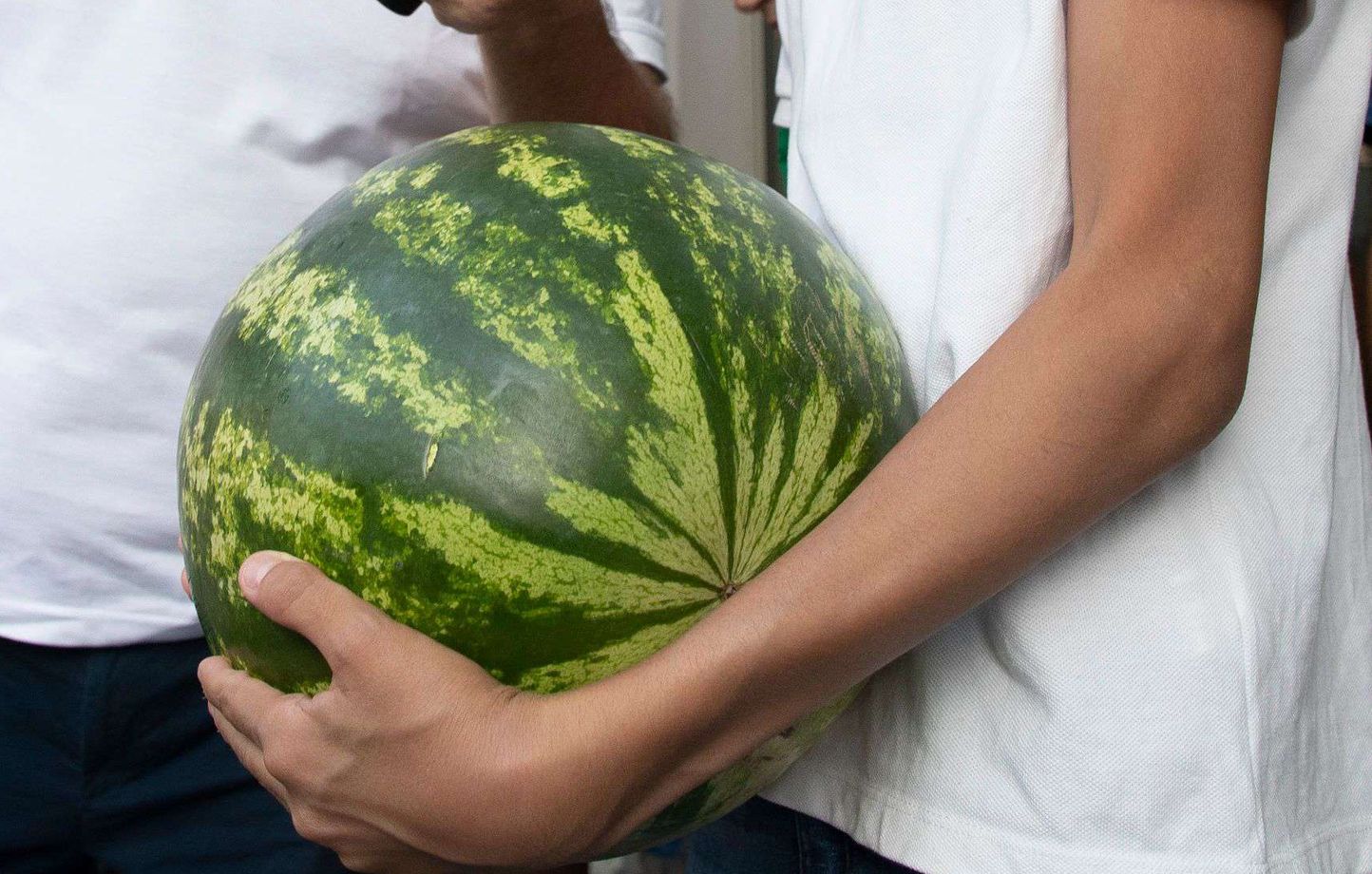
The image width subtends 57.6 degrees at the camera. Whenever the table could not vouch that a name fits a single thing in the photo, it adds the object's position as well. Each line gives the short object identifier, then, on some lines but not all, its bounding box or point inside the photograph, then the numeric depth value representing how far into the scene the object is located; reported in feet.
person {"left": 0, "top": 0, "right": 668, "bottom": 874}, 5.02
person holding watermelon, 2.64
